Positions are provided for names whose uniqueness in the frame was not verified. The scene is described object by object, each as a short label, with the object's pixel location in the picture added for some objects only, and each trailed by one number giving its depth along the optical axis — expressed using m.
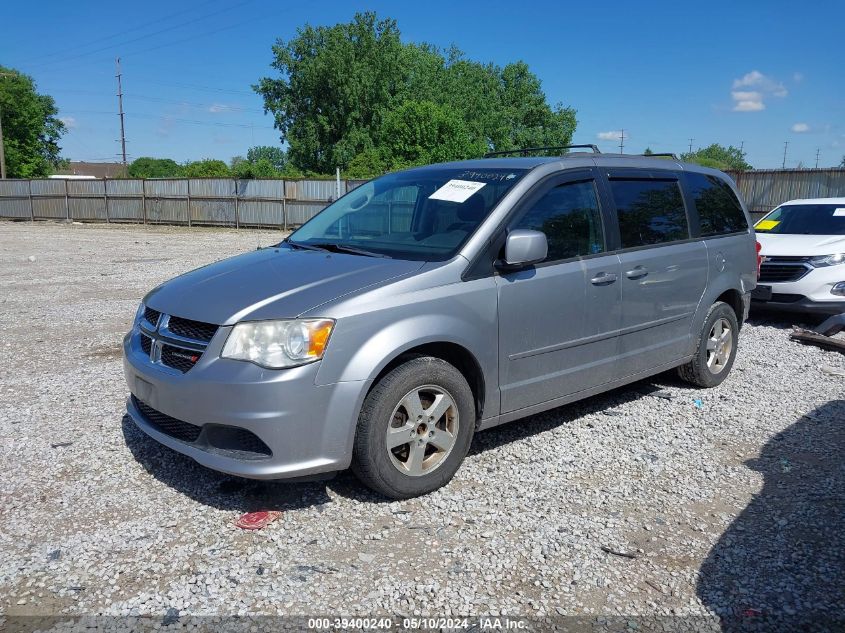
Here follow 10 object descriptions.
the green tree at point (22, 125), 57.34
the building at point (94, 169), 121.69
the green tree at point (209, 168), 55.16
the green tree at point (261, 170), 43.94
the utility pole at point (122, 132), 61.94
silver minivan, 3.40
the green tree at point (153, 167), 106.75
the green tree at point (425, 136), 34.94
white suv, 8.45
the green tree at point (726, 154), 111.18
